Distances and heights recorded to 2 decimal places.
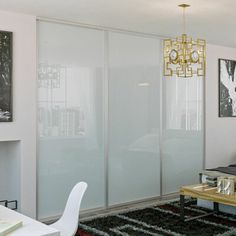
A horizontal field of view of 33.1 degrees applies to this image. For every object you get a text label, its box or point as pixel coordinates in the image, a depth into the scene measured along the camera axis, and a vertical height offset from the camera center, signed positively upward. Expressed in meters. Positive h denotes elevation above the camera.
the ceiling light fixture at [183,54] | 4.25 +0.61
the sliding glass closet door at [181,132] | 6.19 -0.35
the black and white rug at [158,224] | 4.41 -1.35
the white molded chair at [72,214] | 3.13 -0.85
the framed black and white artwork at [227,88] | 6.94 +0.39
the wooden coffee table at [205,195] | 4.36 -0.97
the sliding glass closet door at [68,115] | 4.89 -0.05
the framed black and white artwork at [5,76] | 4.49 +0.40
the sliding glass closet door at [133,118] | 5.55 -0.11
